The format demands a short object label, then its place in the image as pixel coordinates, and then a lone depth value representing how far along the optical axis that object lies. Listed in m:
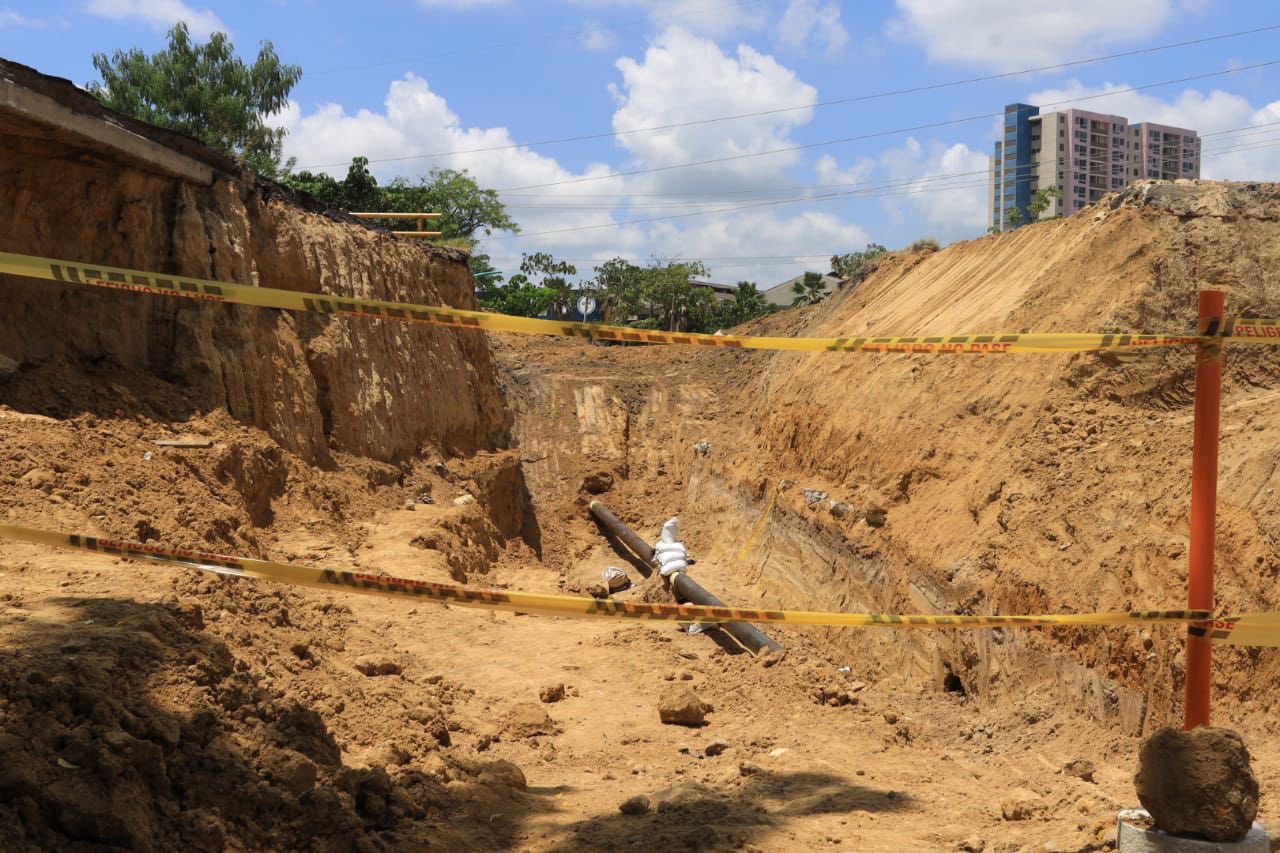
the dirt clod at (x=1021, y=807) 5.27
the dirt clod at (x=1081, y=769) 5.95
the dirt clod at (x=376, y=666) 6.93
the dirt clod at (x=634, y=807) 5.22
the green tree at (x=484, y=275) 44.06
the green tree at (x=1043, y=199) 34.22
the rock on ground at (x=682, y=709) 7.41
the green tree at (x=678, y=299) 46.22
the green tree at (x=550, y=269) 49.72
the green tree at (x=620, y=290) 47.53
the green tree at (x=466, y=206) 46.19
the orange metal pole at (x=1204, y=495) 4.36
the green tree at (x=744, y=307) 47.59
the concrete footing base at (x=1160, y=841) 3.94
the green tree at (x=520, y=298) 43.41
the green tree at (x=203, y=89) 33.19
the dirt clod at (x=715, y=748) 6.79
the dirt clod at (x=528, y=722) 6.84
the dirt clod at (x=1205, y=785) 3.93
